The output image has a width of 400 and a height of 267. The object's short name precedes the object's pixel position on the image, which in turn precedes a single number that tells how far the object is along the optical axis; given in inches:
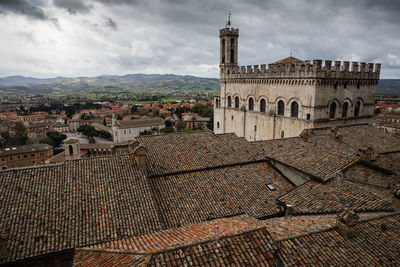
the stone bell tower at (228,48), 1412.4
